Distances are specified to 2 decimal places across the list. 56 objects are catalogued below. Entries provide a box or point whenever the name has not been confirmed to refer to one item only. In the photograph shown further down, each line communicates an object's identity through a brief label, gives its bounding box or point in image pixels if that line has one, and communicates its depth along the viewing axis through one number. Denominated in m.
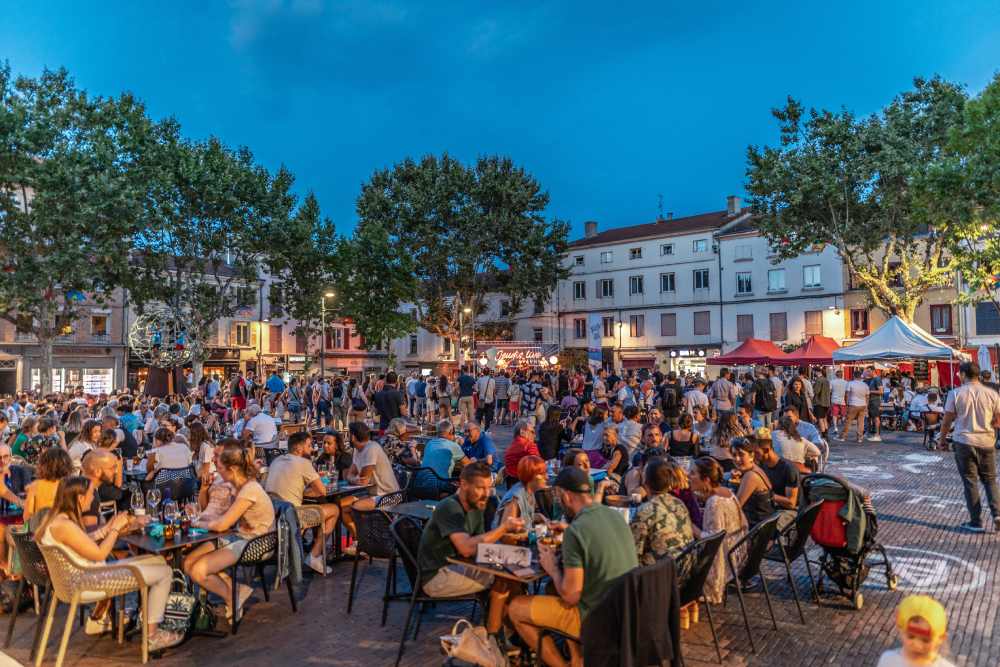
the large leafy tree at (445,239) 32.50
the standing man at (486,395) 19.25
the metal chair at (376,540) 5.26
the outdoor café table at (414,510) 5.53
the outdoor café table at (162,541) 4.58
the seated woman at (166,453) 7.81
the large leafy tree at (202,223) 24.66
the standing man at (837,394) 16.69
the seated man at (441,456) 7.98
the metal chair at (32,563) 4.57
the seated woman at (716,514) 4.79
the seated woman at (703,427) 9.84
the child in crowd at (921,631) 2.27
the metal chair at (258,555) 5.01
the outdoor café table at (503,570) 3.89
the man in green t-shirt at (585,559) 3.54
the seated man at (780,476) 5.84
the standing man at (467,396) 20.02
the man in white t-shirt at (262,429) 10.85
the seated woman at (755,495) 5.55
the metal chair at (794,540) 5.07
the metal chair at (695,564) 4.16
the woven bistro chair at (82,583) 4.30
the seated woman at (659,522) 4.35
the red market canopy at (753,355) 19.06
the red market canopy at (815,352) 18.70
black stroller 5.18
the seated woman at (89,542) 4.34
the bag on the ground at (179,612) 4.69
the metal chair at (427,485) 7.64
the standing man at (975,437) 7.16
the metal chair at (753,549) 4.64
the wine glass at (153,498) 5.61
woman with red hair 4.79
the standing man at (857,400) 15.57
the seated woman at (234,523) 4.88
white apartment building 37.50
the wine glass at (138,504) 5.55
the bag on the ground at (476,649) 3.87
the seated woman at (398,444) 10.57
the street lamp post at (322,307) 31.33
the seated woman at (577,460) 6.30
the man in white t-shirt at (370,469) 7.04
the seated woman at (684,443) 8.73
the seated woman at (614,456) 8.23
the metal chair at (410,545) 4.59
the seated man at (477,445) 8.85
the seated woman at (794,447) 7.60
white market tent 15.32
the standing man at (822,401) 15.85
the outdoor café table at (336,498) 6.70
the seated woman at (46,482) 5.17
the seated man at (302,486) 6.16
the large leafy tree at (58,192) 20.53
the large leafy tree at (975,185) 14.56
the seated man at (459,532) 4.43
